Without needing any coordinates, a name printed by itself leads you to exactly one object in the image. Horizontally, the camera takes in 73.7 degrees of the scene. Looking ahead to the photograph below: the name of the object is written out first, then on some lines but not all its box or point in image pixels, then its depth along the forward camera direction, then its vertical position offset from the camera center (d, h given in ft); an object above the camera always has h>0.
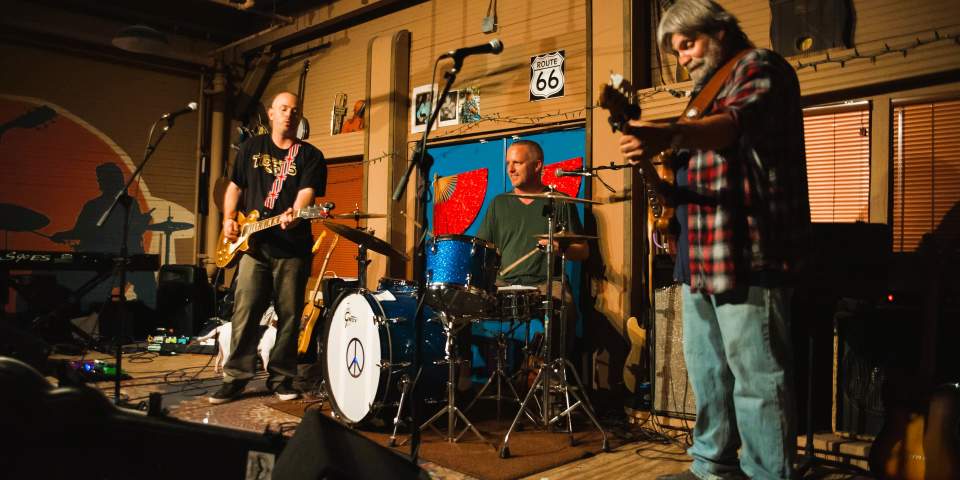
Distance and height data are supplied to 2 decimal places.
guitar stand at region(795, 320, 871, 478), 10.66 -3.22
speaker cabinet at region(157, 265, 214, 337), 26.22 -1.61
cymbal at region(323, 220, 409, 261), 12.76 +0.49
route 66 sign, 19.20 +5.80
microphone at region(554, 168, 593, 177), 14.58 +2.18
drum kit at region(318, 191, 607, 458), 12.26 -1.36
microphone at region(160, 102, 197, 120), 15.05 +3.62
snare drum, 12.88 -0.72
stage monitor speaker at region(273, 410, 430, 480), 4.70 -1.53
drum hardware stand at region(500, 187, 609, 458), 12.55 -2.10
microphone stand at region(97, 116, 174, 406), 13.39 -0.05
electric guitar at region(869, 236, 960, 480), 9.23 -2.23
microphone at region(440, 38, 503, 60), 9.50 +3.23
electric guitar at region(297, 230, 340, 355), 18.65 -1.68
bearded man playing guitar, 7.16 +0.80
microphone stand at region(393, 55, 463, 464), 7.71 +0.93
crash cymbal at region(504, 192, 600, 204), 12.45 +1.36
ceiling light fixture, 23.26 +7.99
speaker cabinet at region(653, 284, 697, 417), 13.65 -1.98
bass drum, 12.67 -1.87
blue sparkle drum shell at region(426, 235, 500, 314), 12.05 -0.19
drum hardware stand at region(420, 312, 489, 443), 12.35 -2.20
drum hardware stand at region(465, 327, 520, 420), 13.78 -2.03
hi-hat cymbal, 12.65 +0.59
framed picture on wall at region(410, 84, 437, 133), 22.95 +5.66
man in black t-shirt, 15.43 +0.42
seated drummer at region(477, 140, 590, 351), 15.55 +1.10
